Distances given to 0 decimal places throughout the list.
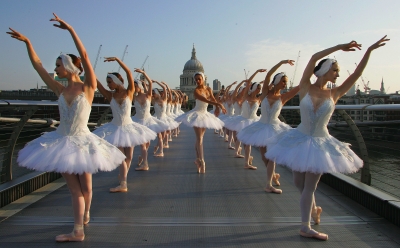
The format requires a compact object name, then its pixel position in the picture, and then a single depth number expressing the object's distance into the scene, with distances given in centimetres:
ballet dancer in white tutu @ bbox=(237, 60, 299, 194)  570
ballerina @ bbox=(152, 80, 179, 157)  1140
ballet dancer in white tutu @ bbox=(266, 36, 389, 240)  368
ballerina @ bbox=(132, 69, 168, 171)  859
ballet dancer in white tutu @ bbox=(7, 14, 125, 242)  354
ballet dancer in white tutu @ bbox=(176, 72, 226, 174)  757
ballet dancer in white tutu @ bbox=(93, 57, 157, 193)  571
